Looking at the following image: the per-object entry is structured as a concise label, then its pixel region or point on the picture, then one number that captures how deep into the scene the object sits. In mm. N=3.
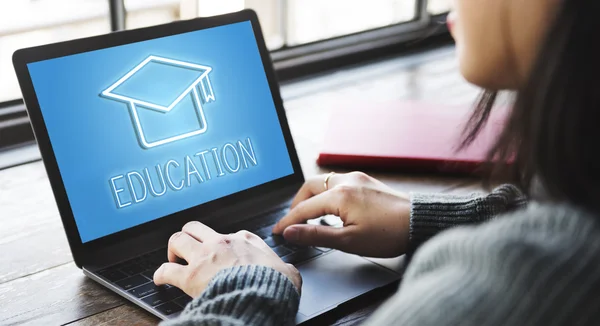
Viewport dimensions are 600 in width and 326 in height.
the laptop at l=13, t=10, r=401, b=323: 1215
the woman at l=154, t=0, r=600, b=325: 891
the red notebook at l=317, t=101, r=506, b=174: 1449
